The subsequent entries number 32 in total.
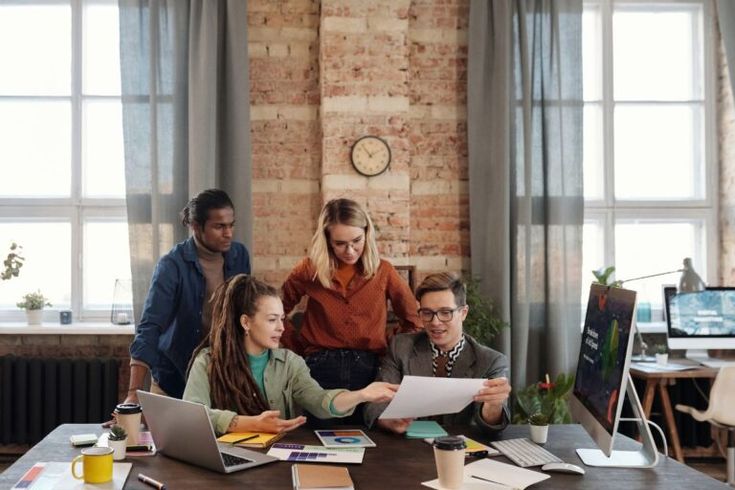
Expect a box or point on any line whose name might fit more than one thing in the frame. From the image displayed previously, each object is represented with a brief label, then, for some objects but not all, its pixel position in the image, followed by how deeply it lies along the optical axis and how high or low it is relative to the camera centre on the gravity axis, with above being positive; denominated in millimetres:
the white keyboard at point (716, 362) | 4301 -681
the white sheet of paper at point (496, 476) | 1768 -557
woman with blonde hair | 2959 -199
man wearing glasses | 2477 -341
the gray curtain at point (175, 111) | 4355 +821
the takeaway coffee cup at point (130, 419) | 2098 -469
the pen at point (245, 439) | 2094 -529
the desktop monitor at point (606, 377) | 1850 -343
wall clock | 4344 +529
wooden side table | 4145 -781
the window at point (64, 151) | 4754 +650
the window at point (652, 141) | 4992 +710
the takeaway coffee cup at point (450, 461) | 1716 -488
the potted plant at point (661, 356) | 4383 -639
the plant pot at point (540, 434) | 2182 -540
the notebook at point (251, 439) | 2088 -530
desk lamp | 3912 -181
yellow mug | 1777 -506
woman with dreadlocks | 2316 -379
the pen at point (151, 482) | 1747 -543
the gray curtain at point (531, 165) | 4496 +502
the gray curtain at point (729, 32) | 4746 +1357
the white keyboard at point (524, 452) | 1980 -561
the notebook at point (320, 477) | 1728 -540
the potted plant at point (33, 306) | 4516 -318
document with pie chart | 2107 -543
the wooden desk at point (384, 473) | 1788 -553
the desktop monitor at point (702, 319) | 4434 -433
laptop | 1838 -472
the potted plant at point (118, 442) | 1978 -501
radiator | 4383 -820
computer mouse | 1899 -560
